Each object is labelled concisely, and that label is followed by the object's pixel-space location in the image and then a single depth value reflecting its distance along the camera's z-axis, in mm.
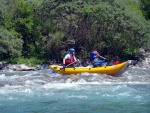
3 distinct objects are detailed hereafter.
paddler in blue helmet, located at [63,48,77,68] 20359
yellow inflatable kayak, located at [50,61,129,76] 19344
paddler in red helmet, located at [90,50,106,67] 20312
